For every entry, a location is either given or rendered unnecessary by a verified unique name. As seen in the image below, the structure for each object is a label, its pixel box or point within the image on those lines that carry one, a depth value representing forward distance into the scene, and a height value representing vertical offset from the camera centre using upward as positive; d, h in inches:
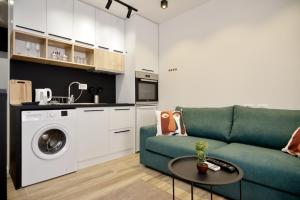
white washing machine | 76.2 -21.8
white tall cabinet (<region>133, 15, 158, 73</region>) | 128.6 +43.1
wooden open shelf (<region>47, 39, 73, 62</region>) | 103.0 +31.5
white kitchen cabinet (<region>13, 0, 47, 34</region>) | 87.4 +44.7
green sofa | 56.3 -20.5
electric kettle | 92.1 +2.3
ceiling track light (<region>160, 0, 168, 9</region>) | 106.3 +59.3
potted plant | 49.0 -16.4
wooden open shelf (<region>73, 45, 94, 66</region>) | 113.9 +31.4
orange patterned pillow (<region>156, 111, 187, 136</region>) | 100.3 -13.9
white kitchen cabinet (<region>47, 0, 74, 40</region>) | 98.2 +48.0
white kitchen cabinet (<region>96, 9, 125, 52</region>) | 120.2 +50.4
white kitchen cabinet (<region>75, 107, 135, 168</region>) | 97.9 -20.7
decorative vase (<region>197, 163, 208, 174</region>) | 48.9 -19.1
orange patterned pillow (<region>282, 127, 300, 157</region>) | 64.3 -17.1
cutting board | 90.4 +4.8
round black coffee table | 43.4 -20.5
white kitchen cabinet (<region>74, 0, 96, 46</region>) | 109.0 +50.2
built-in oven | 127.6 +9.8
